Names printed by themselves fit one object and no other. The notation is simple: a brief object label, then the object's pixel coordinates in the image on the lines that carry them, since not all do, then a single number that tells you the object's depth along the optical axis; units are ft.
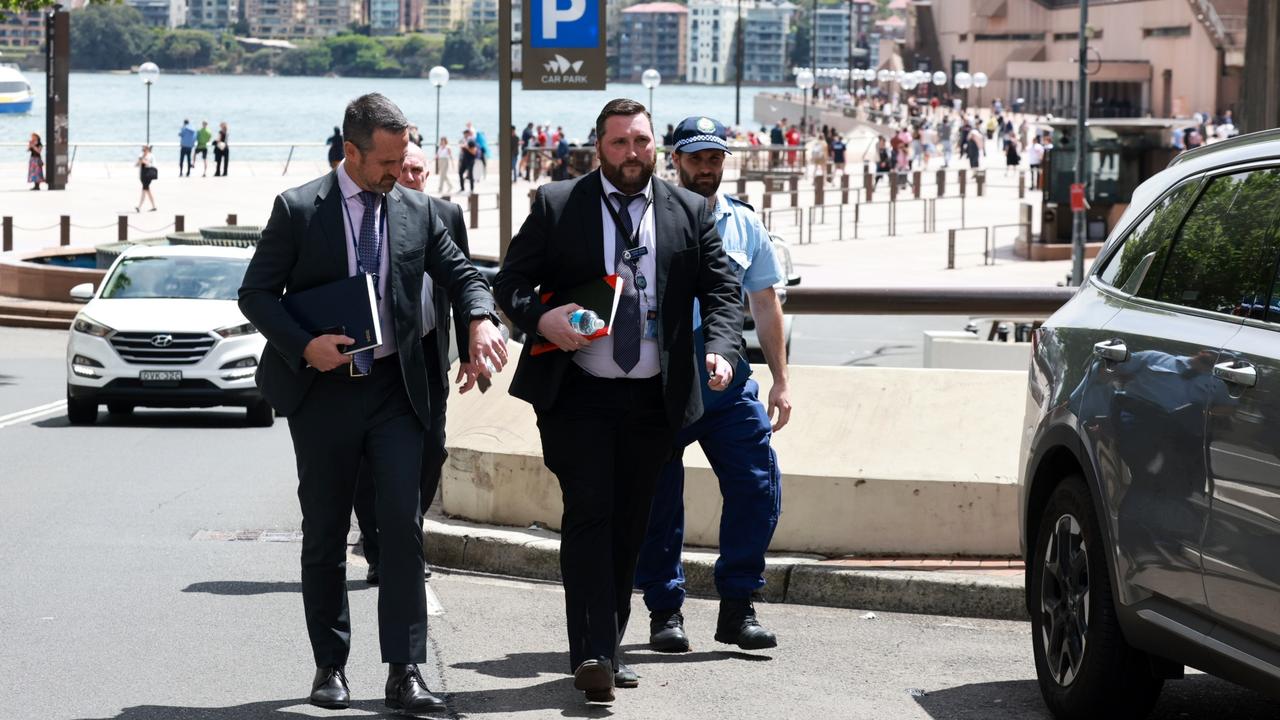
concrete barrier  26.00
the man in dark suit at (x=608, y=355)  19.56
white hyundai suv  51.96
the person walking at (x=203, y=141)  211.41
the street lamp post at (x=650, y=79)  243.81
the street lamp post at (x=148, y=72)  214.90
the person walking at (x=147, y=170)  152.46
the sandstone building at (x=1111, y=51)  356.18
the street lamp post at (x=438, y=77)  206.75
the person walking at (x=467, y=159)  183.82
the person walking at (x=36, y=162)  177.17
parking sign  46.32
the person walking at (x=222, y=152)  206.69
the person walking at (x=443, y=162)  189.67
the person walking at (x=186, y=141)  201.16
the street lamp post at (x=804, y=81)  321.11
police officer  22.25
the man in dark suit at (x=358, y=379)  19.17
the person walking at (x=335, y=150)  155.99
